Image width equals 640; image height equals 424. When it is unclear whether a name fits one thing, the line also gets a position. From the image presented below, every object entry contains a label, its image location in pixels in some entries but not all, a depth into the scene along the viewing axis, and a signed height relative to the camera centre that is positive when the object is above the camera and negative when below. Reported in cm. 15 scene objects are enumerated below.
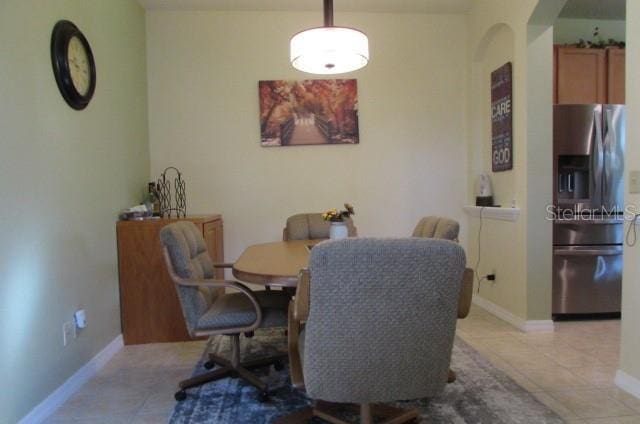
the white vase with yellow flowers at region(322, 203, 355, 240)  239 -18
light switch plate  204 +3
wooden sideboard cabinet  293 -65
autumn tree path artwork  379 +76
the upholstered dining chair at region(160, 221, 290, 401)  200 -58
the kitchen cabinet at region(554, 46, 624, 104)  351 +97
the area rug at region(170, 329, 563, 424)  191 -104
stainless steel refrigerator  316 -15
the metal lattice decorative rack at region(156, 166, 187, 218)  376 +6
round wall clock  222 +78
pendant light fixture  207 +75
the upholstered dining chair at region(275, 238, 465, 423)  123 -39
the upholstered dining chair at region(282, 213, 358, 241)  315 -26
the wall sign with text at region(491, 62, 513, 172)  325 +58
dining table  170 -33
